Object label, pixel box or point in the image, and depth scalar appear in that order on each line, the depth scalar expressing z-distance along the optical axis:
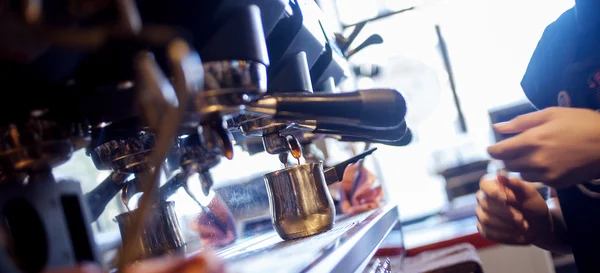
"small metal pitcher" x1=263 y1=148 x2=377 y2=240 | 0.77
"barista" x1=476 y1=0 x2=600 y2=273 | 0.81
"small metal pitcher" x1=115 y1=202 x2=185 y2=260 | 0.63
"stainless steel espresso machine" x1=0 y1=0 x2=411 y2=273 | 0.34
